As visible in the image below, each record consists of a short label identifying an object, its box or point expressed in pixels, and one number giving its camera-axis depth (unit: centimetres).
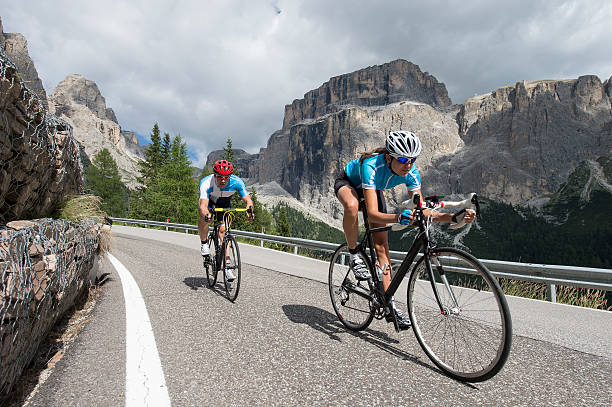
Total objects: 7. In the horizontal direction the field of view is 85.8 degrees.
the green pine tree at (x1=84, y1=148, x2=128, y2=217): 4638
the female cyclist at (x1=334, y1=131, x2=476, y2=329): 303
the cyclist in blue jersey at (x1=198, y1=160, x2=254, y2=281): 518
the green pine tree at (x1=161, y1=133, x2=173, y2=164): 5116
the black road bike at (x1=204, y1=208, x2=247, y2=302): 485
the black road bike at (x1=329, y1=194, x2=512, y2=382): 233
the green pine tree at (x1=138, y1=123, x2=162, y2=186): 4848
